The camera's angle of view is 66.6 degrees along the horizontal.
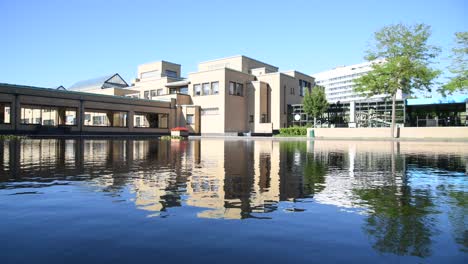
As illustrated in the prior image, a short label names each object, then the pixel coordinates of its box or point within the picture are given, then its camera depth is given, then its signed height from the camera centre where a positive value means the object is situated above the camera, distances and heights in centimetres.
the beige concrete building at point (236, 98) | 5978 +603
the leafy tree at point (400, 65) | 4313 +819
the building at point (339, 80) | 17962 +2760
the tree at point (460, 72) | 3428 +600
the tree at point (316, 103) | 5253 +434
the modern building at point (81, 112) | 4481 +332
